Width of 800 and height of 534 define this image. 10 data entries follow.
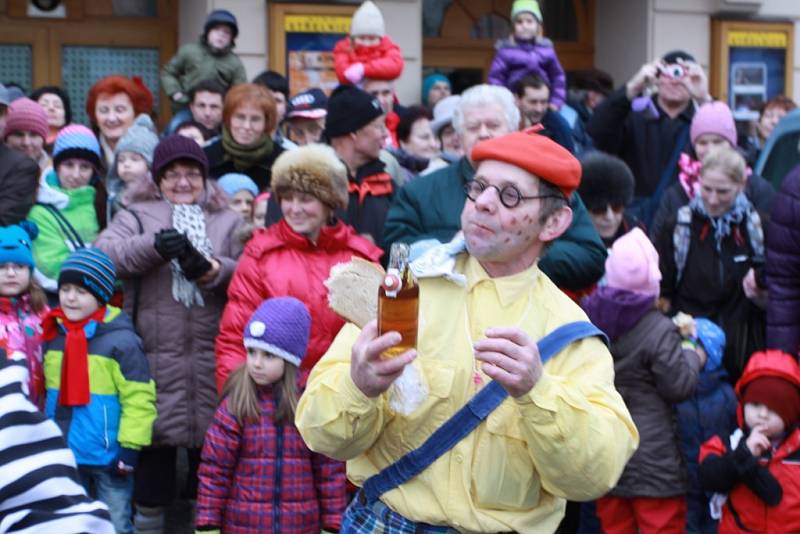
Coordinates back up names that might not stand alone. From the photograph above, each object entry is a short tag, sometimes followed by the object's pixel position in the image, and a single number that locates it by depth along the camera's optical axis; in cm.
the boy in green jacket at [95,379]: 549
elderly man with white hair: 503
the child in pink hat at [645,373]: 574
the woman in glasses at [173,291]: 575
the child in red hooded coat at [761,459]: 536
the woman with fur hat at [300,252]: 552
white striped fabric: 212
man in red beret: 295
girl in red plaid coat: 498
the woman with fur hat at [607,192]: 620
